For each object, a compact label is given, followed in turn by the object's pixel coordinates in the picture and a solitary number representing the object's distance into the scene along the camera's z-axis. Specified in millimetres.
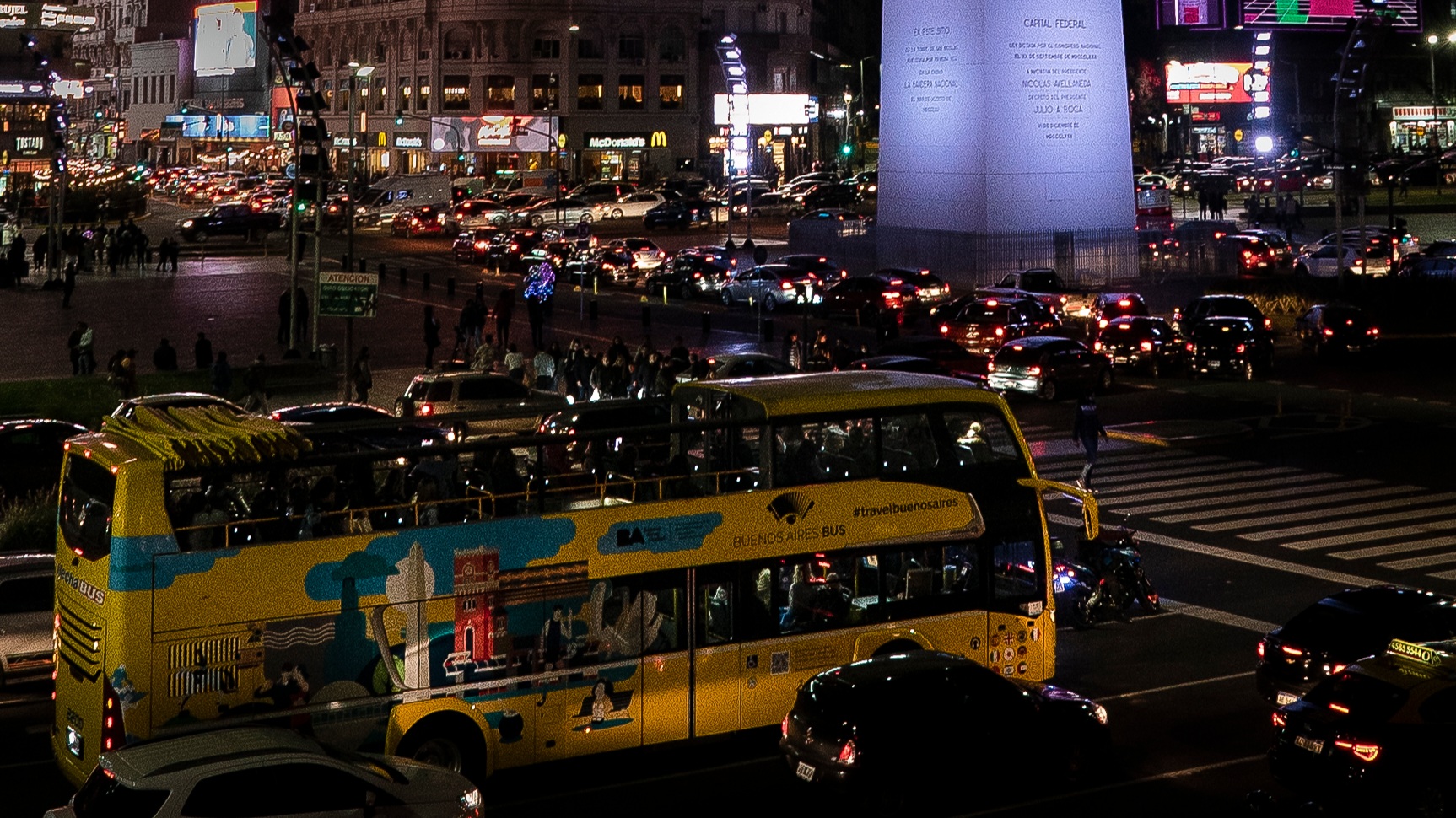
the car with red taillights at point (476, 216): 79125
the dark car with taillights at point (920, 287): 49188
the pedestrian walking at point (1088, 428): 26656
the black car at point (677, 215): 82312
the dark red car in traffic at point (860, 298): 48188
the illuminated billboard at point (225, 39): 143750
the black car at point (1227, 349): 39500
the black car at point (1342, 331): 41781
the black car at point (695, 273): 55656
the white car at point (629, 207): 87438
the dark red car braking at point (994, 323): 41688
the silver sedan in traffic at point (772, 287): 51125
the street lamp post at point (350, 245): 30041
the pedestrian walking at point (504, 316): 41938
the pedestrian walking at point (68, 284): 49812
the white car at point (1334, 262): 57156
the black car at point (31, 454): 25578
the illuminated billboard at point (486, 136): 113000
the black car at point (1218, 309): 42719
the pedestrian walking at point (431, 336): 39500
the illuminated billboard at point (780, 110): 102125
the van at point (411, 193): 91000
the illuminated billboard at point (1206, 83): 99062
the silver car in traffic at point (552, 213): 80375
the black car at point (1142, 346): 39625
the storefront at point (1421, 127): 117312
